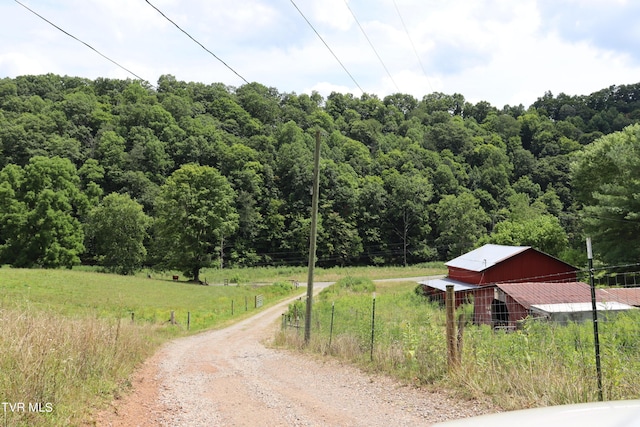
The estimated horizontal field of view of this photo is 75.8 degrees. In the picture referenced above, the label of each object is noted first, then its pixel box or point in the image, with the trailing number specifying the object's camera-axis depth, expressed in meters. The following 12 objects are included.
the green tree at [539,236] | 48.16
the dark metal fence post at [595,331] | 4.93
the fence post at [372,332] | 9.35
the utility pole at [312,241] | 14.57
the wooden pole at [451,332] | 7.04
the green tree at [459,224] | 78.88
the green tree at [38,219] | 49.41
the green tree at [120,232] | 56.91
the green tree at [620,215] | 26.14
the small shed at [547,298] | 16.78
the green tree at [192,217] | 49.56
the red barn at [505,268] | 31.39
